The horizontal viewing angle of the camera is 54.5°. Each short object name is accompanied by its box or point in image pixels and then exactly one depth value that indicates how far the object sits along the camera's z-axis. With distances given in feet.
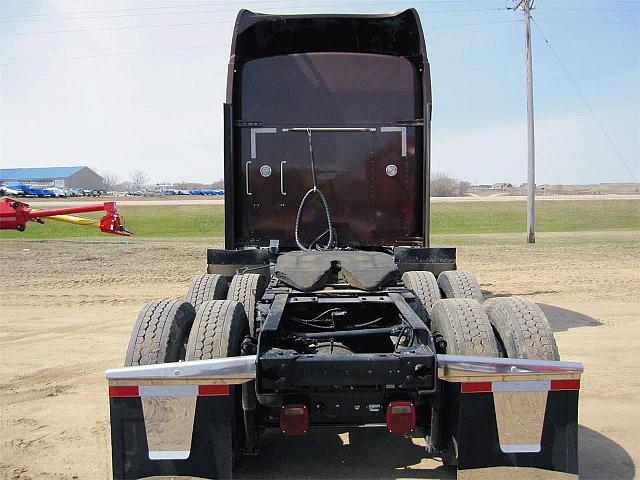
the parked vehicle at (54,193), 260.52
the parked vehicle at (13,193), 221.29
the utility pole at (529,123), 81.20
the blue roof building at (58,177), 400.26
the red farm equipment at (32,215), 61.57
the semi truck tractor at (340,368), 11.17
